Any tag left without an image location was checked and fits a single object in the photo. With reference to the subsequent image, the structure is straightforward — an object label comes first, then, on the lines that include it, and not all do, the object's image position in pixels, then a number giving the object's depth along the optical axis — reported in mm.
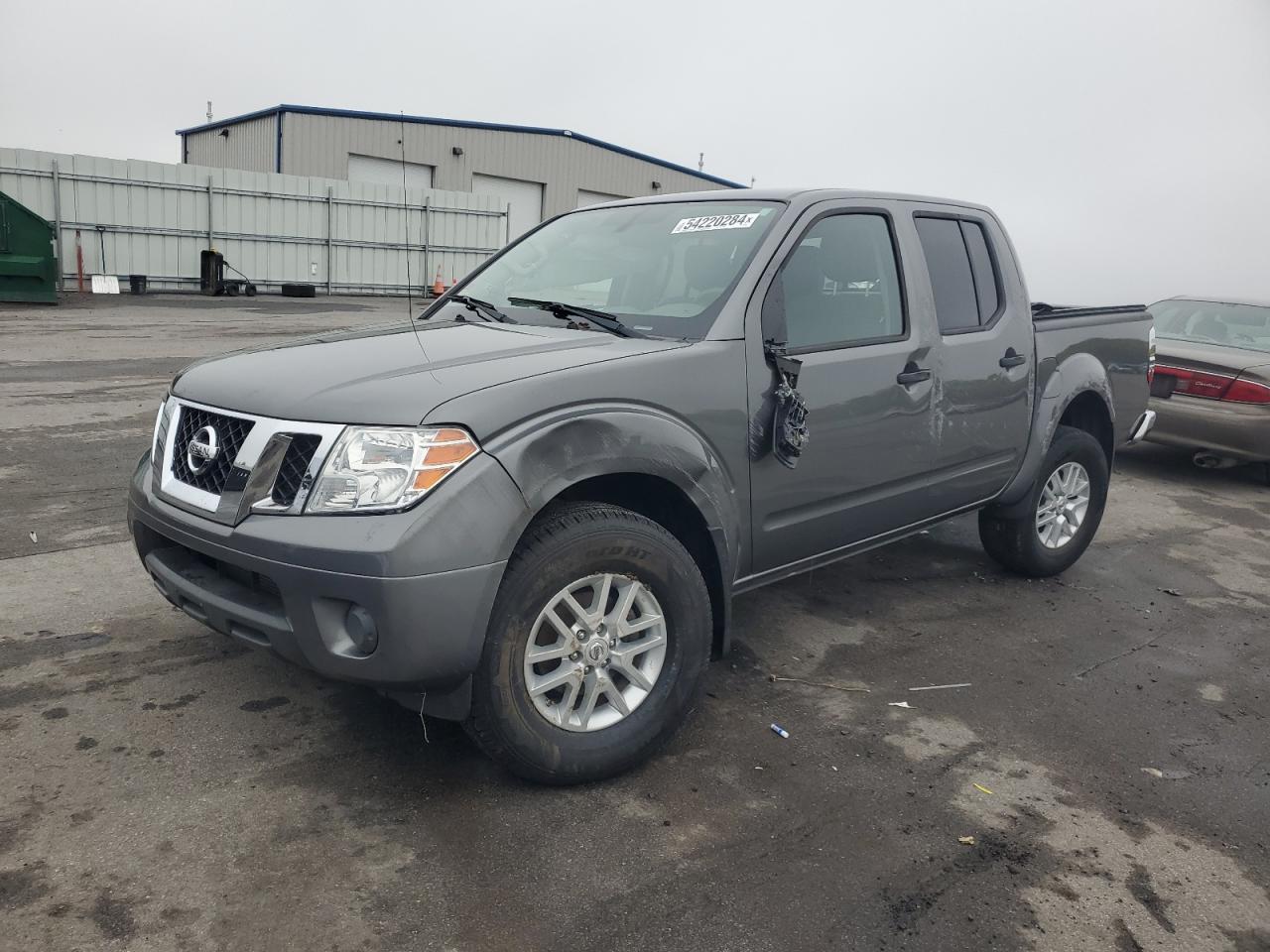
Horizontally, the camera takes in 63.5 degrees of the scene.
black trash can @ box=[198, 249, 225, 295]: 24141
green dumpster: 17469
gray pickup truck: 2615
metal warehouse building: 28750
